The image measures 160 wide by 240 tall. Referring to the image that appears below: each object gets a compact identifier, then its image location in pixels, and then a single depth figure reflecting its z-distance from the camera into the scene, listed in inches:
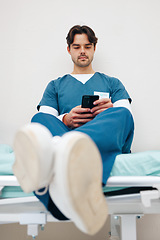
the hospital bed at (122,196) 28.1
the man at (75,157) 19.5
